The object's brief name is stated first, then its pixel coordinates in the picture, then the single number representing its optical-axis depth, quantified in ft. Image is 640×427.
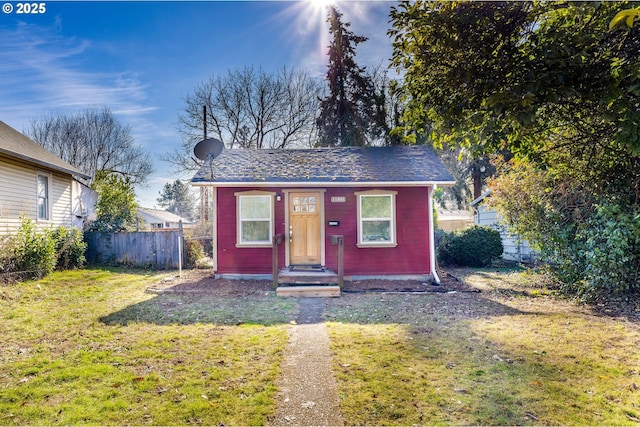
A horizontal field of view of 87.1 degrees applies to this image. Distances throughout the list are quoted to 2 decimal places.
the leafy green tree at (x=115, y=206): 44.29
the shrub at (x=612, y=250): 19.43
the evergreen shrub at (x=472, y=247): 42.73
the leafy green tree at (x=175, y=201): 176.45
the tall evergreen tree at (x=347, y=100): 69.15
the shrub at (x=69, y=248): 36.27
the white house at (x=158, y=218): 118.42
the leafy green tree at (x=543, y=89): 11.99
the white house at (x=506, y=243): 44.60
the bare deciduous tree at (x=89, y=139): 89.15
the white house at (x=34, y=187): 32.71
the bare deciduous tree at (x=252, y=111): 73.58
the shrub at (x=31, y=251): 29.68
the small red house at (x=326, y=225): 31.48
